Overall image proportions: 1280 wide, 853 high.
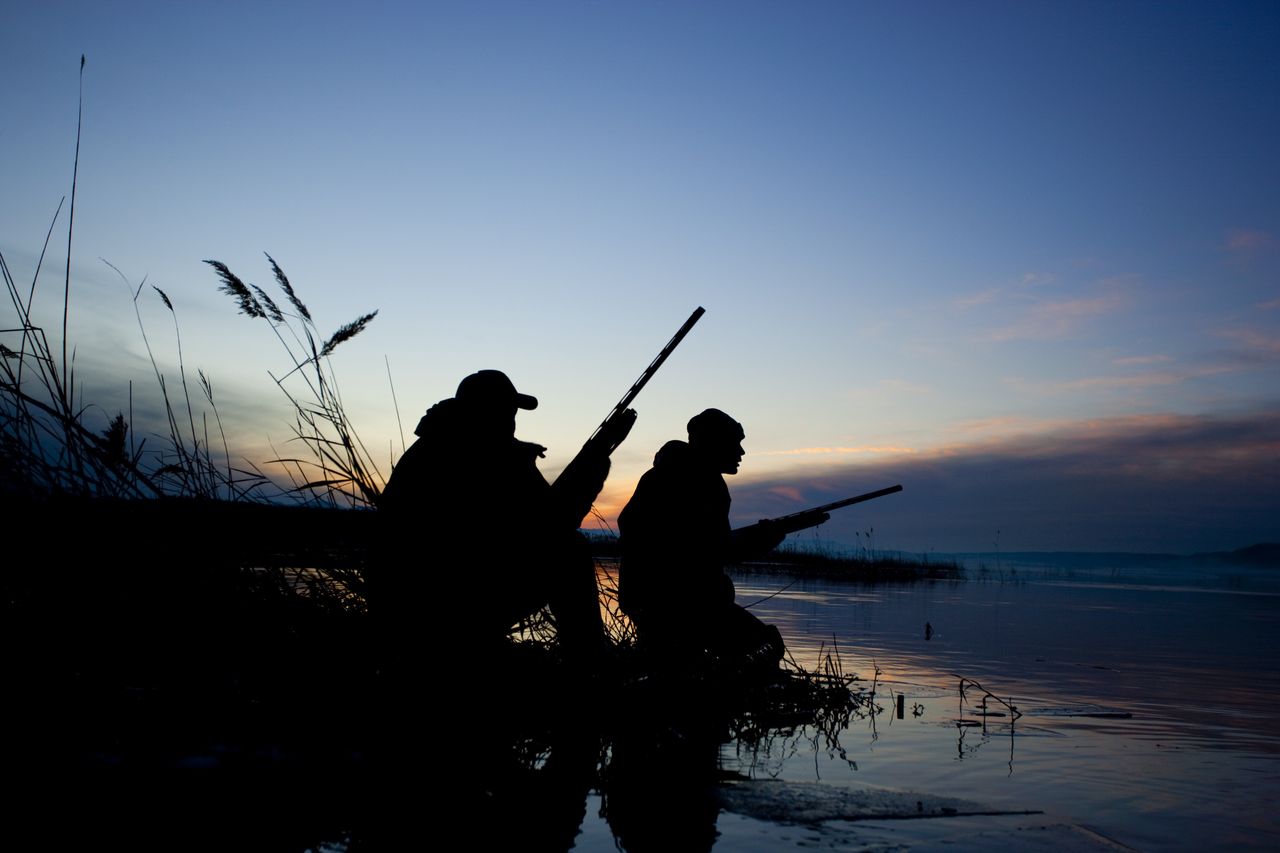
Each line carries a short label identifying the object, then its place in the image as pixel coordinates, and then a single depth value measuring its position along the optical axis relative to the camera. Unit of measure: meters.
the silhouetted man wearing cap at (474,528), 4.18
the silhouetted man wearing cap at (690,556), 6.38
